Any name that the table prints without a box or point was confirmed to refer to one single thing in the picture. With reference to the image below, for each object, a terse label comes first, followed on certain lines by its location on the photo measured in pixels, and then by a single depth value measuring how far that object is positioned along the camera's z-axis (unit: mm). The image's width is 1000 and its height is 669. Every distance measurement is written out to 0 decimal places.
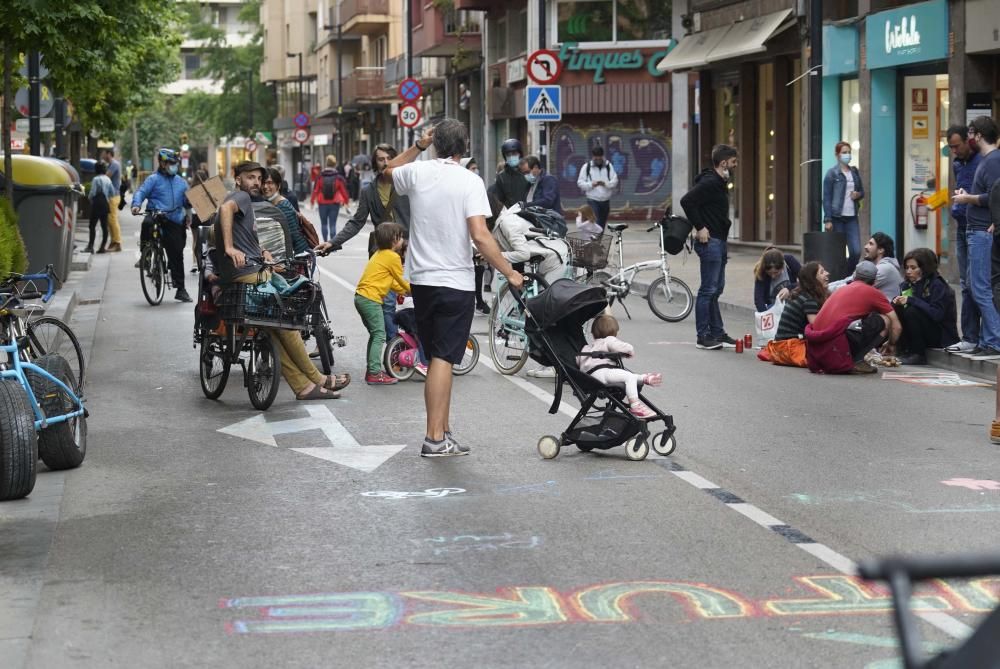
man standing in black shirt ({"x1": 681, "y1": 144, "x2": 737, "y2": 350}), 15133
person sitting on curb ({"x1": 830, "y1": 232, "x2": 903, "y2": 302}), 14586
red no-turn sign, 27953
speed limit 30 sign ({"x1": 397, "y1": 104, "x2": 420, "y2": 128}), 45812
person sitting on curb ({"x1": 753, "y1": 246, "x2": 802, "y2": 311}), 15422
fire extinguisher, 23062
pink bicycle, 12773
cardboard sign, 15794
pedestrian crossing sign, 27828
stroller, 9148
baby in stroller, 9227
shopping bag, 14797
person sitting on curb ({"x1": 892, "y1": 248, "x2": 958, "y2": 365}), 14125
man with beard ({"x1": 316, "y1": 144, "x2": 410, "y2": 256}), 14164
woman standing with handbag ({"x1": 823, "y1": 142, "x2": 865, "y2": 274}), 20719
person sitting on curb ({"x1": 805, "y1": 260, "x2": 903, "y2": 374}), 13164
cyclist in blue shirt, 20719
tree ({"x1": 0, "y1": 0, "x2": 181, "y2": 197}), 16438
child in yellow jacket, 12641
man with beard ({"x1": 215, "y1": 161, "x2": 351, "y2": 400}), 11469
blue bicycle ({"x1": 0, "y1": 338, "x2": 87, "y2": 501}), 7863
